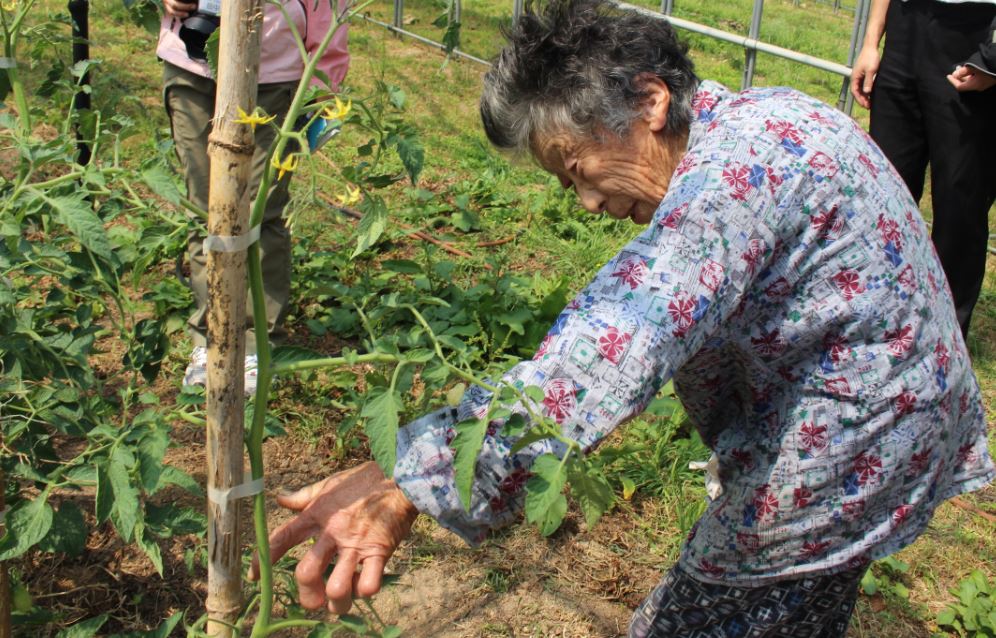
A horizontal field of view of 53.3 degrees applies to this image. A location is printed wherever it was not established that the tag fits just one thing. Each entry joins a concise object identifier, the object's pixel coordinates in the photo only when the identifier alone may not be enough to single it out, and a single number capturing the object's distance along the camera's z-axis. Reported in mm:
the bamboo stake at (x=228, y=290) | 1083
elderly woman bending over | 1209
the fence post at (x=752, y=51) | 5119
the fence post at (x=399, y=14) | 7270
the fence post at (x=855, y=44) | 4926
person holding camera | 2684
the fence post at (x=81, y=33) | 2854
